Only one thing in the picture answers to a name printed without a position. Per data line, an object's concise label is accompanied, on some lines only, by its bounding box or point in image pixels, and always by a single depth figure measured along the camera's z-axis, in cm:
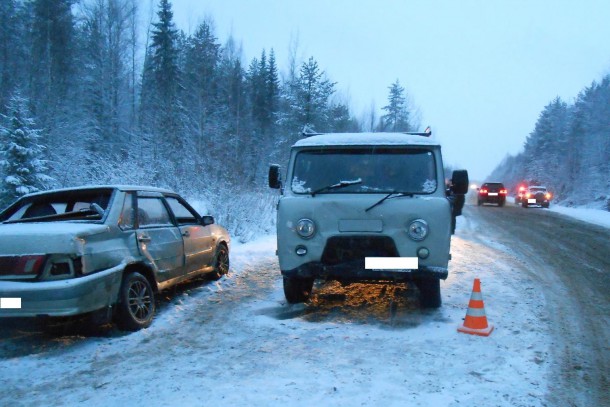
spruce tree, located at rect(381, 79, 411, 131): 4925
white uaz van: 518
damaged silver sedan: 421
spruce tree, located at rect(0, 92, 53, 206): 1292
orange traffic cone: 502
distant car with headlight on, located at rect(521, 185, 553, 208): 3075
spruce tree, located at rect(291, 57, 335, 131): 2742
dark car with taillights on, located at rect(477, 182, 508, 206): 3069
